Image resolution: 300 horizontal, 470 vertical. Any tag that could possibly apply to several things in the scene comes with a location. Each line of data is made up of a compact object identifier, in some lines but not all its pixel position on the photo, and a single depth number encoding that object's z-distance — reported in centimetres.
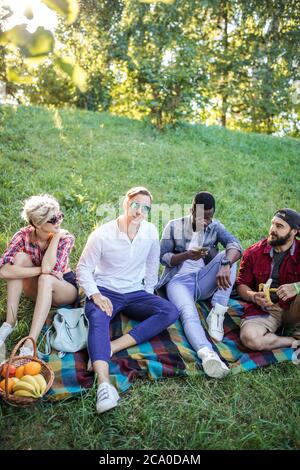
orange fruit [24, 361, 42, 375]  265
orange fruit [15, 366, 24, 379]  263
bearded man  342
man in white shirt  328
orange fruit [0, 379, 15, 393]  253
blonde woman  323
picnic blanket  289
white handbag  317
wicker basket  245
